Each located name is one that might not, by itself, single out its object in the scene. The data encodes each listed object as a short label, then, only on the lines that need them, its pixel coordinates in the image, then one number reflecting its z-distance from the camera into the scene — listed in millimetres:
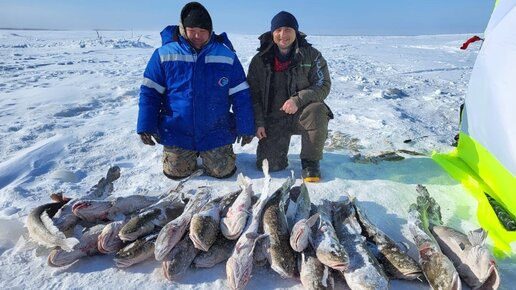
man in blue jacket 3773
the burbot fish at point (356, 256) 2115
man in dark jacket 3938
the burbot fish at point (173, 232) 2369
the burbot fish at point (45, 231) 2413
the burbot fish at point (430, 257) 2175
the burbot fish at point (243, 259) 2221
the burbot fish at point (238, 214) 2573
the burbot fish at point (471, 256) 2205
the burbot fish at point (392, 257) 2350
